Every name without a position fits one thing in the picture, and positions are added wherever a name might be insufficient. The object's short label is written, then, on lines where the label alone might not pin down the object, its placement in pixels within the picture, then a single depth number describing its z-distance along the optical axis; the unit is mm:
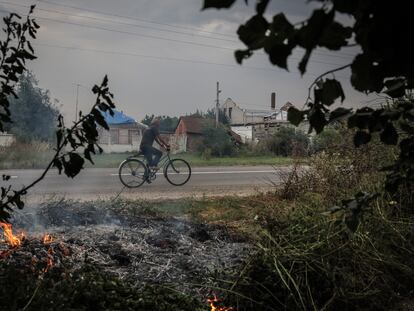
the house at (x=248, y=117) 39500
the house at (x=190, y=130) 33750
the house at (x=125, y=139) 29434
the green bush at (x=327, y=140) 6985
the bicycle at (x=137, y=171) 11758
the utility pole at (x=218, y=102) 43819
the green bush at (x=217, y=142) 26797
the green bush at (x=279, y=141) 26094
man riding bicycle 11844
